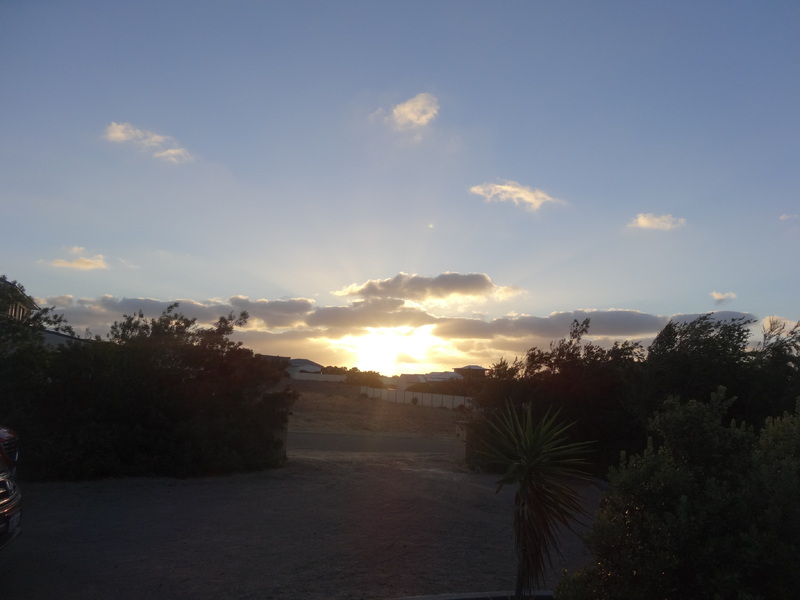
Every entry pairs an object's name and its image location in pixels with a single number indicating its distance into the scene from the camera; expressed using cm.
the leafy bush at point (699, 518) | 440
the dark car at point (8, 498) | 678
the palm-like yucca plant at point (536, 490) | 582
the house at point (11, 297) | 1664
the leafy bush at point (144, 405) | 1504
